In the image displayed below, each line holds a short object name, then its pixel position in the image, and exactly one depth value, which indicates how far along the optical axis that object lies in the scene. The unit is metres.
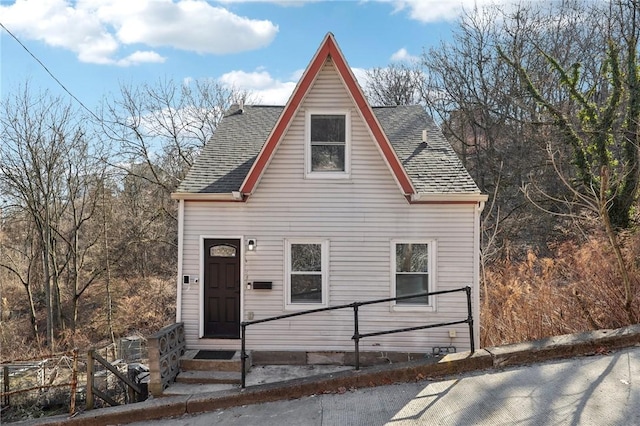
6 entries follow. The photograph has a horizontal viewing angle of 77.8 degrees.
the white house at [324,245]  7.98
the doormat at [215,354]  7.49
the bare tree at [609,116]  13.13
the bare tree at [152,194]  19.72
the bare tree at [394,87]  28.31
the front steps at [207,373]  6.84
